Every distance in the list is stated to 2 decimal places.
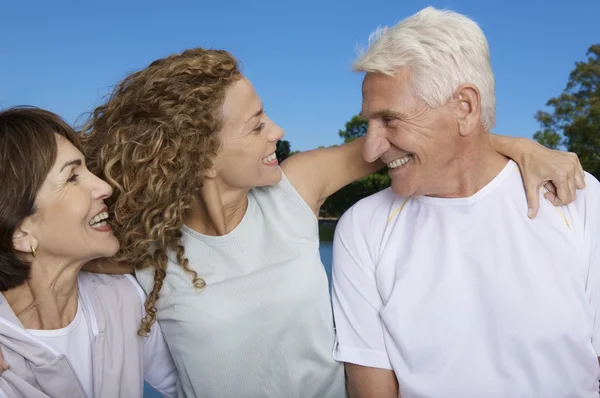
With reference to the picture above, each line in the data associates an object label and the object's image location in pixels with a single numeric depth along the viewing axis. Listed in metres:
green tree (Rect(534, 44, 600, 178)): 33.03
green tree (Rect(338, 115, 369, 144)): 45.91
